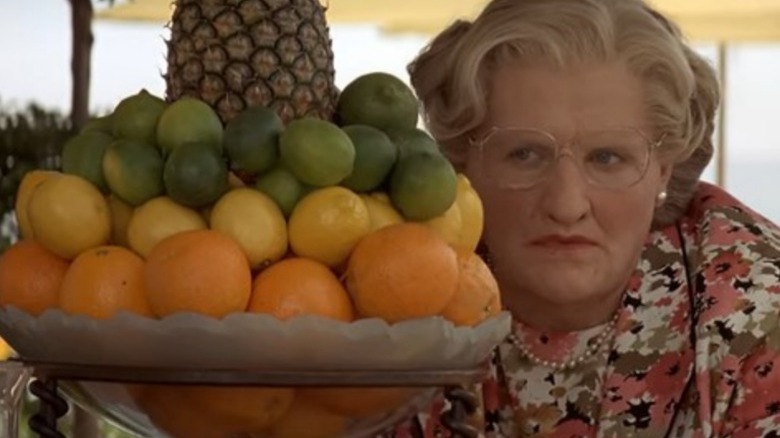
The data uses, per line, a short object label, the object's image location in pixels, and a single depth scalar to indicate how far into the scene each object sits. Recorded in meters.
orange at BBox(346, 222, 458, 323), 1.71
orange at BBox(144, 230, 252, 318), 1.67
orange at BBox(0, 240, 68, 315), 1.75
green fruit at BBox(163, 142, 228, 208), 1.73
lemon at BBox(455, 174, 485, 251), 1.83
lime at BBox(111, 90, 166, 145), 1.82
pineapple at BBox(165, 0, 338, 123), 1.84
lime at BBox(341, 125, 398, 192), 1.78
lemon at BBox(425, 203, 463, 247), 1.80
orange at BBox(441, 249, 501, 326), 1.75
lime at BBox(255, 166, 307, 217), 1.76
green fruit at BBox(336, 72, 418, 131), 1.86
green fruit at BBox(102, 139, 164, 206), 1.76
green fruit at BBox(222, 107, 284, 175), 1.75
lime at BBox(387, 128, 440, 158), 1.81
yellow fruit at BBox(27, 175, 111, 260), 1.75
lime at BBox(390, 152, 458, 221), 1.76
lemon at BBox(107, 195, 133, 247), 1.78
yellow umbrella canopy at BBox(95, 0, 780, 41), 7.49
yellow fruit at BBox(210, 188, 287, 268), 1.72
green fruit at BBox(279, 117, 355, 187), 1.73
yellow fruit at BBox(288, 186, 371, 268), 1.72
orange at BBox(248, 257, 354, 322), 1.69
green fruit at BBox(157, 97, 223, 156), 1.78
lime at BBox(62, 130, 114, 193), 1.80
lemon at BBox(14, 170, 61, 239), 1.81
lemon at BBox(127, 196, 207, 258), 1.74
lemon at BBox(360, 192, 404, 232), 1.78
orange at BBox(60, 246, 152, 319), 1.70
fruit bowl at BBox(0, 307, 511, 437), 1.66
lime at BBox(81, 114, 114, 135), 1.87
